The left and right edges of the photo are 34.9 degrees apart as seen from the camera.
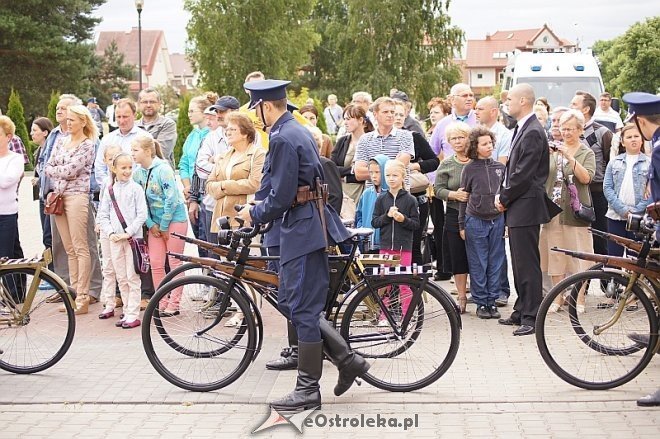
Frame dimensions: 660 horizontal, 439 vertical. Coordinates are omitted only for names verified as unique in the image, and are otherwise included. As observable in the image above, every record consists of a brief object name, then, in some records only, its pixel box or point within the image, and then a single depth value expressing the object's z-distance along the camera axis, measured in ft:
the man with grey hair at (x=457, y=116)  39.60
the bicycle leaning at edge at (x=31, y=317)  25.43
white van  68.23
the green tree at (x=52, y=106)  113.31
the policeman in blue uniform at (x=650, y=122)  22.02
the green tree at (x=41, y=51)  148.36
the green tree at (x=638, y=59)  197.88
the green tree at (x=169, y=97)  235.99
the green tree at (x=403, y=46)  193.77
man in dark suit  28.55
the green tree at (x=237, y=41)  184.96
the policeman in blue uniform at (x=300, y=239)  21.21
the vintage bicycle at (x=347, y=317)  22.81
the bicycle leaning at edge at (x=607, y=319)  22.71
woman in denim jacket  31.40
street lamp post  140.05
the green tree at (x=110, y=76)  197.77
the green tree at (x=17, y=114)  118.21
